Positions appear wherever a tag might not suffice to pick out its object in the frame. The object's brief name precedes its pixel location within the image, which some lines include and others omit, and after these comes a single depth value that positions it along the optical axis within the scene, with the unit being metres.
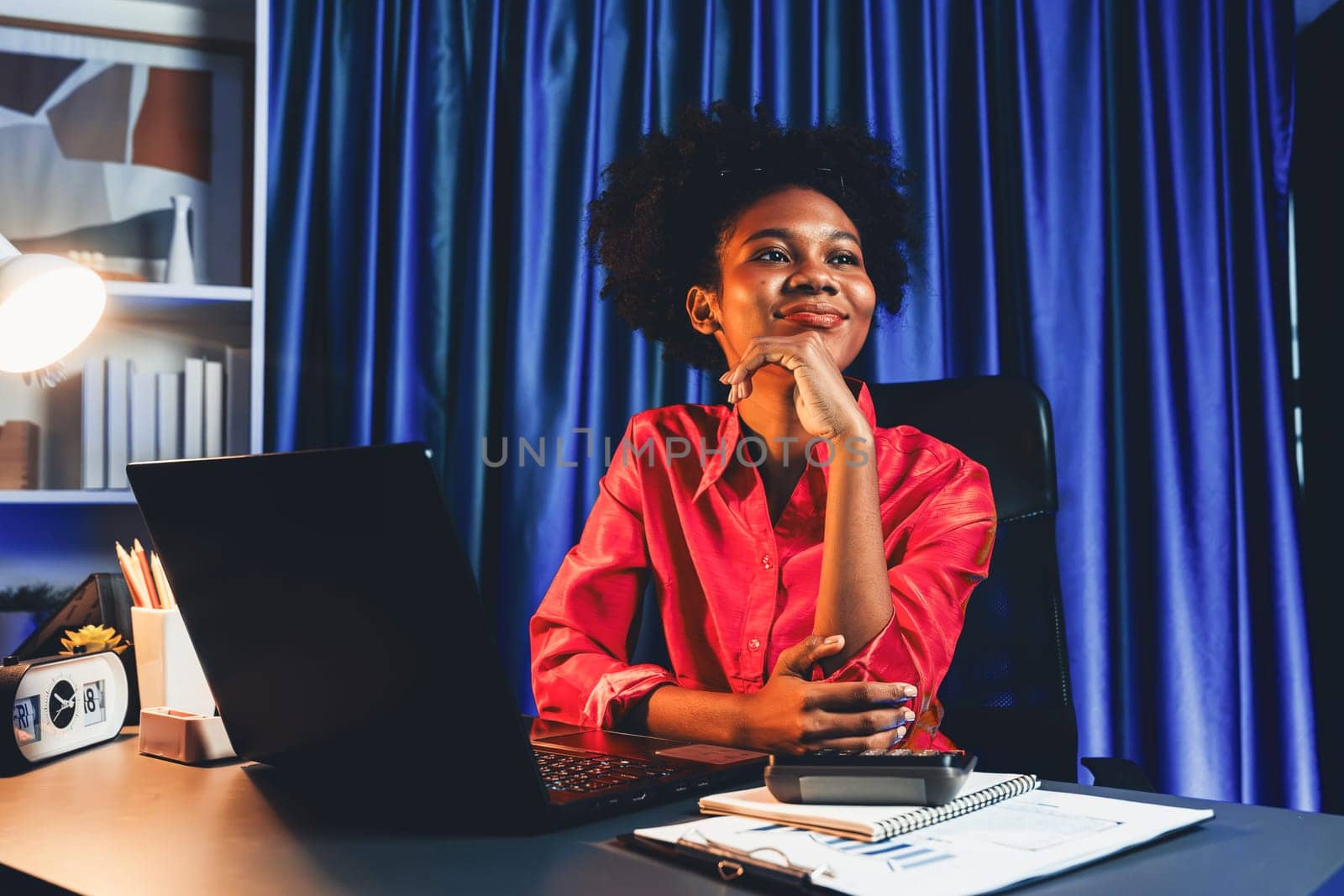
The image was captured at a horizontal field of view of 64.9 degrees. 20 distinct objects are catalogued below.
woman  1.18
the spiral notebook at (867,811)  0.62
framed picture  1.96
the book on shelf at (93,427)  1.84
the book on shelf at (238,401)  1.98
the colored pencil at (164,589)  1.15
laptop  0.63
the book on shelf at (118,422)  1.85
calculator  0.66
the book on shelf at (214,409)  1.91
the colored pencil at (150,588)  1.15
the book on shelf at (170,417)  1.88
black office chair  1.37
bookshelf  1.84
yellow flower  1.23
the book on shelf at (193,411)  1.89
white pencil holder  1.09
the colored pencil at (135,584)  1.15
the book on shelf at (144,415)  1.88
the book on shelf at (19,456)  1.87
